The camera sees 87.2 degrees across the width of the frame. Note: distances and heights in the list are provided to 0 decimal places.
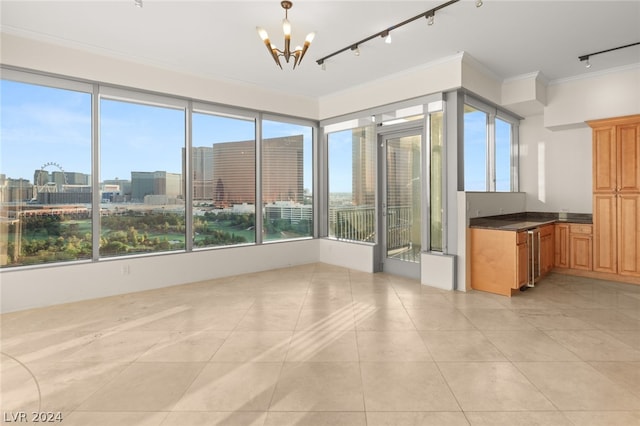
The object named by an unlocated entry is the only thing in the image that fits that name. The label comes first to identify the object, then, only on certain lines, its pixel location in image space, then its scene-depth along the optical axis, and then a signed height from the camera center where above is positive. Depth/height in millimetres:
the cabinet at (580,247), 5328 -548
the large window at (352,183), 6082 +588
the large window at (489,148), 5168 +1103
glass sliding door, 5395 +186
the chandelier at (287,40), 3122 +1685
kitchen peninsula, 4410 -521
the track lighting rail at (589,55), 4220 +2113
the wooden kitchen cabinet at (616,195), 4895 +261
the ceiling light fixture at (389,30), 3343 +2081
